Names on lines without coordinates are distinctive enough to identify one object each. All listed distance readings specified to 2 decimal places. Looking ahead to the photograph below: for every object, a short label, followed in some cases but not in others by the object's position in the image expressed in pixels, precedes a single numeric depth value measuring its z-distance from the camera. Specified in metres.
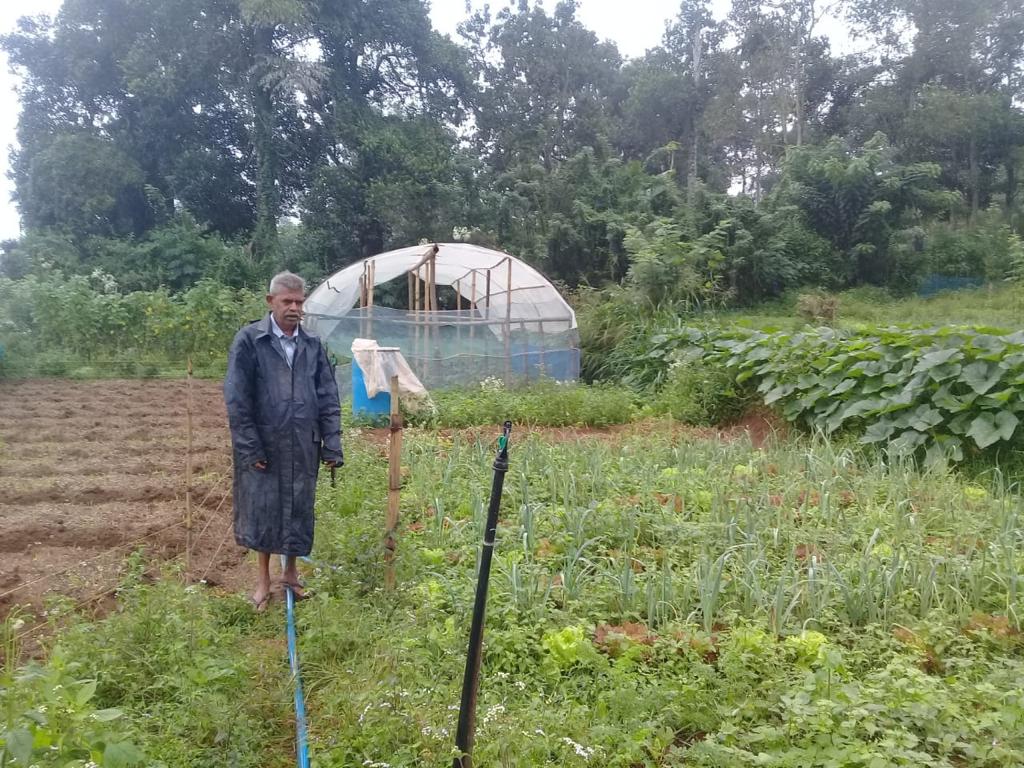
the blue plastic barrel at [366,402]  8.24
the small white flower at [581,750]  2.16
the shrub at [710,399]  8.23
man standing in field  3.51
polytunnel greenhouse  10.03
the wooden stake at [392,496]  3.50
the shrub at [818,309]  14.10
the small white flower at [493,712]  2.33
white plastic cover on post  8.12
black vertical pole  2.10
